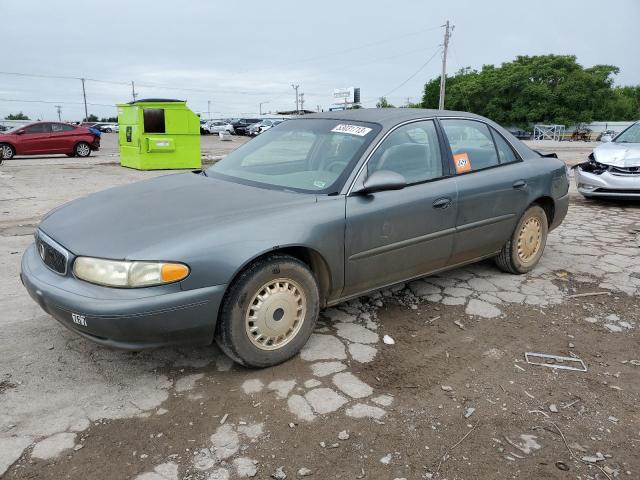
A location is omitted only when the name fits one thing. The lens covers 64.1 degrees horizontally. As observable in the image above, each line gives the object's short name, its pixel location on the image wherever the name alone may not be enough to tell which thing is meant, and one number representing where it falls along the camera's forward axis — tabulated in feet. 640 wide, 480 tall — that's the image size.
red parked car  55.62
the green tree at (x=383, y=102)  282.36
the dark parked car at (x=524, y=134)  157.28
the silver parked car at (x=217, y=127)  174.52
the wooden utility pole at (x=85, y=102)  266.57
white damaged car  25.77
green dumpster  42.19
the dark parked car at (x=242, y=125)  167.63
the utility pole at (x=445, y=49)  144.58
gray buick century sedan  8.34
